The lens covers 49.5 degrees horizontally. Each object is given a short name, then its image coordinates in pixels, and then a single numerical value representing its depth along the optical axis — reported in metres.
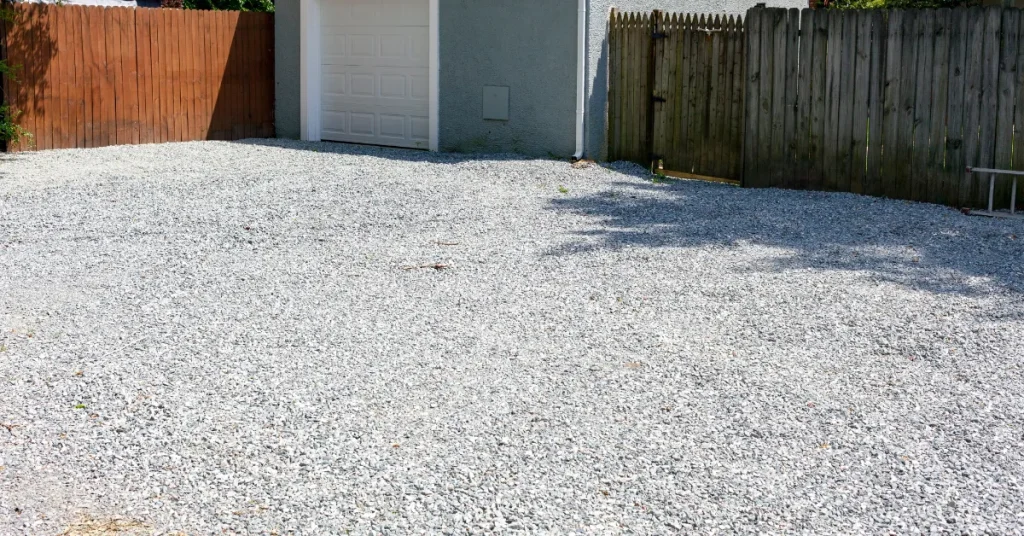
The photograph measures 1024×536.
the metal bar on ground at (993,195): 10.73
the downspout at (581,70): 13.77
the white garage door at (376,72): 15.67
